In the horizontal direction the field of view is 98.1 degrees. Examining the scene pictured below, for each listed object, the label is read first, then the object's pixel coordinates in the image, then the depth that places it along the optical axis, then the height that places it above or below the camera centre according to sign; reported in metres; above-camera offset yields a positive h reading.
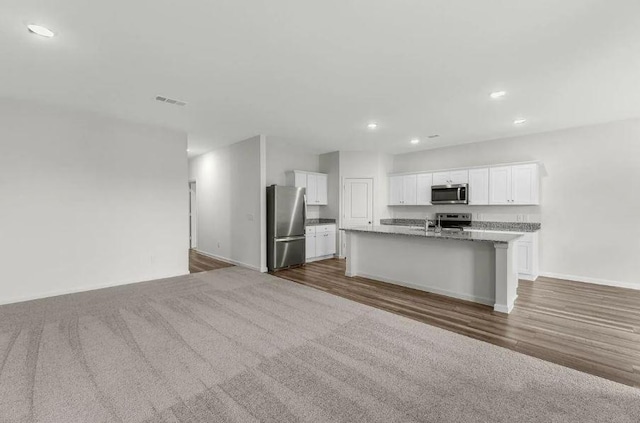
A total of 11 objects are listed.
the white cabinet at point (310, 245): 6.83 -0.90
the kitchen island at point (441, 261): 3.68 -0.84
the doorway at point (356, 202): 7.35 +0.18
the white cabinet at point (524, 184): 5.29 +0.48
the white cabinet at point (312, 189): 7.20 +0.52
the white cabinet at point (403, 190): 7.00 +0.48
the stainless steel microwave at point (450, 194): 6.04 +0.33
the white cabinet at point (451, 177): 6.17 +0.72
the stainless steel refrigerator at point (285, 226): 5.91 -0.37
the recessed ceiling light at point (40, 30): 2.30 +1.52
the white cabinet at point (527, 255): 5.12 -0.87
